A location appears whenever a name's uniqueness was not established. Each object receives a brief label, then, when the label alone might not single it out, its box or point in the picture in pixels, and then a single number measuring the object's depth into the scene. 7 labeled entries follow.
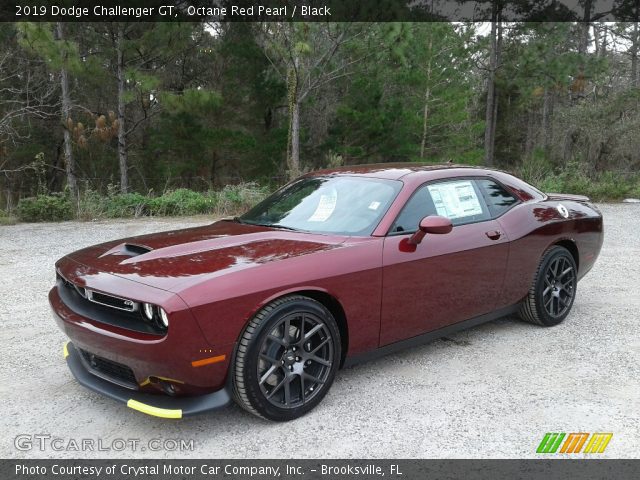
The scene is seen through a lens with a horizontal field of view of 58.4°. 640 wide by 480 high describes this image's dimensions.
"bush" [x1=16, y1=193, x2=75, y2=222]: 11.71
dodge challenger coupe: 2.99
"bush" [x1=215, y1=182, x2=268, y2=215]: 12.85
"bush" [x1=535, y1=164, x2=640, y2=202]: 15.95
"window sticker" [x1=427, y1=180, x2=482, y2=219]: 4.27
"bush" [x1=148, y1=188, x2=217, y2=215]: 12.58
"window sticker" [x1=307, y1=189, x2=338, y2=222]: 4.08
